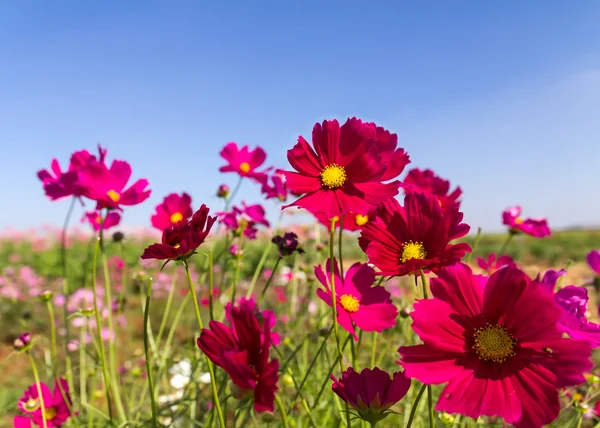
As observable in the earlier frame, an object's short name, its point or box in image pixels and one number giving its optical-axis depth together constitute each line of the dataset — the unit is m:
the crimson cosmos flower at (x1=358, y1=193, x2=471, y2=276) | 0.27
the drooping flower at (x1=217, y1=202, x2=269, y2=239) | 0.51
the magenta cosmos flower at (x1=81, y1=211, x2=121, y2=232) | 0.46
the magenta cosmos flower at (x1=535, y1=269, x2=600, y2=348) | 0.23
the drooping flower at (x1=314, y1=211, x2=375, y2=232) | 0.34
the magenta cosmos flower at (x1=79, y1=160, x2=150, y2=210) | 0.40
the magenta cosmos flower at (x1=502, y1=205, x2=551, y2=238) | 0.52
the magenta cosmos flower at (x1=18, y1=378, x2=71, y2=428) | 0.43
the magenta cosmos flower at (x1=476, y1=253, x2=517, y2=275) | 0.41
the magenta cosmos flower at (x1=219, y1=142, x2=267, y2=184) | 0.58
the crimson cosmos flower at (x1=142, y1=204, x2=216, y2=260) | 0.24
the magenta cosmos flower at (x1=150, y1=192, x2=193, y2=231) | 0.46
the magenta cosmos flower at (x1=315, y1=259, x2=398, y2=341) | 0.31
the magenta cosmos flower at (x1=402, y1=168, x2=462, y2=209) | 0.38
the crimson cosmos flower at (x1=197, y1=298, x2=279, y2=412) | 0.22
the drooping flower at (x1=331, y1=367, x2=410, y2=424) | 0.25
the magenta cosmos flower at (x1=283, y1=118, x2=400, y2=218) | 0.28
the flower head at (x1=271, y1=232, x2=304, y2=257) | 0.41
